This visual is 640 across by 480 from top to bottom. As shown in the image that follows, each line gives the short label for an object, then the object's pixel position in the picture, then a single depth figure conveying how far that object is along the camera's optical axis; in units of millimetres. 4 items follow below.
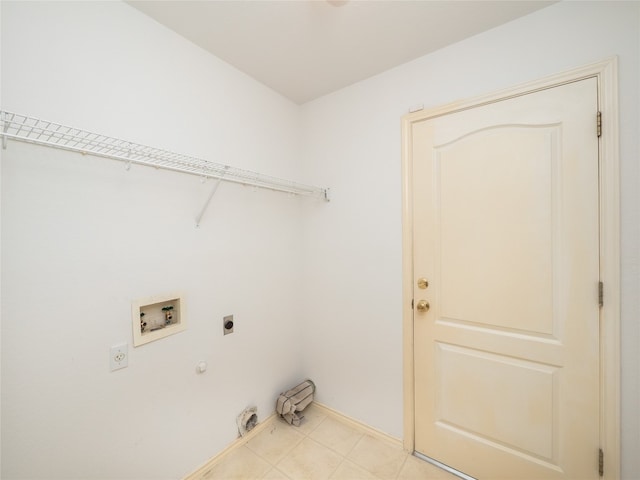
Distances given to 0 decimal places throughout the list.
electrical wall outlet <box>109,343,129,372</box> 1210
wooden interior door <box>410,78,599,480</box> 1229
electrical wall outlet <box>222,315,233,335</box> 1681
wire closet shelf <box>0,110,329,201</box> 992
